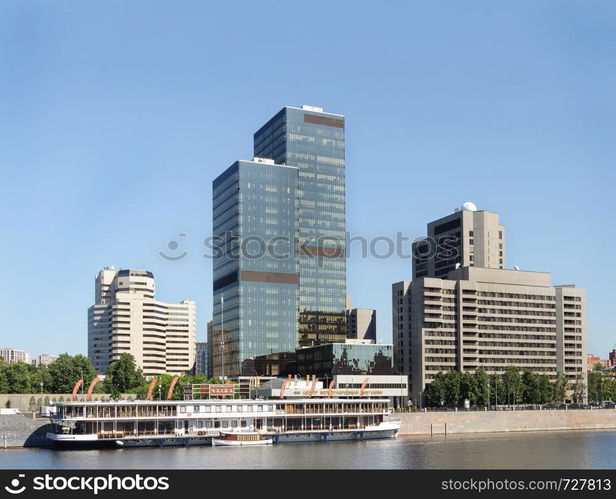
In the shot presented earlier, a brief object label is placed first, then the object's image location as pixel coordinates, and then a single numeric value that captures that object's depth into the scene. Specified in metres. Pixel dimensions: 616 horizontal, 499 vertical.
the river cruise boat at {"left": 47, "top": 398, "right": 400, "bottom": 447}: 142.62
